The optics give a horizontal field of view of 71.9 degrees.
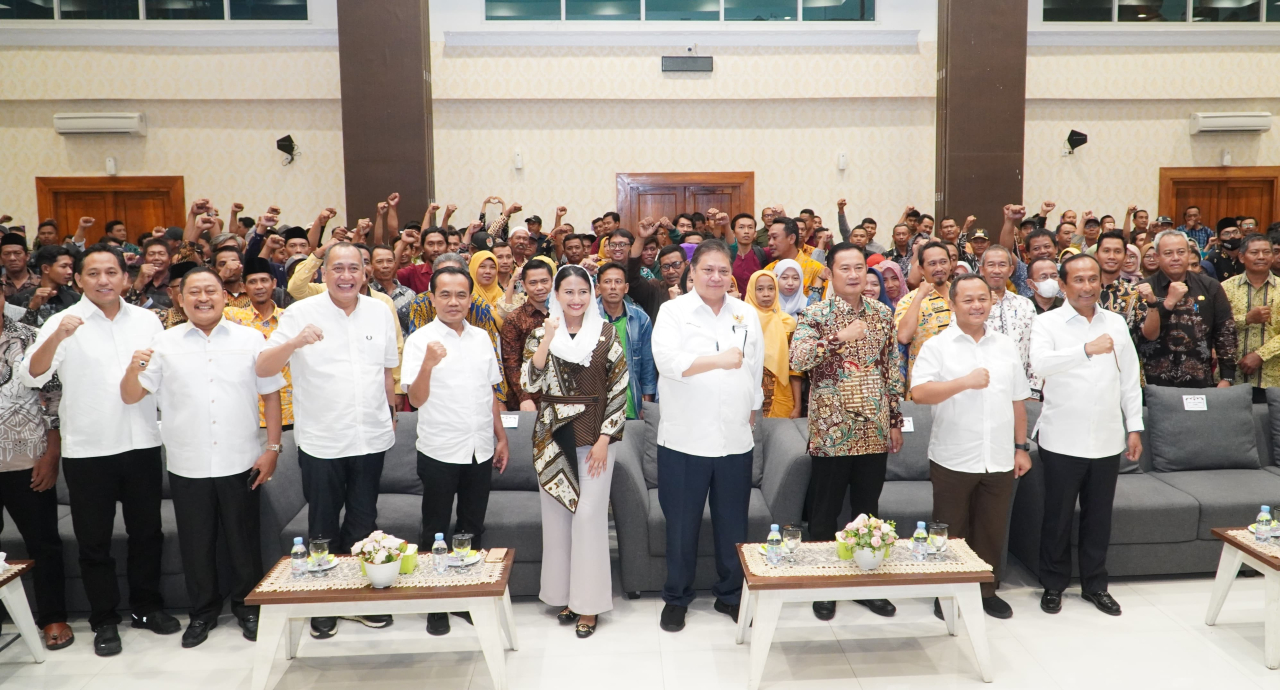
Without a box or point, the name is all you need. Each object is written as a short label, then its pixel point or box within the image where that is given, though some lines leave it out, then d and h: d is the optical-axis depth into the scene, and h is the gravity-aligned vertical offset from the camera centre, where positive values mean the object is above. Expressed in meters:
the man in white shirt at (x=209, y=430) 3.48 -0.69
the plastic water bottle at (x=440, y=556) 3.29 -1.14
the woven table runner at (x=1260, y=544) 3.38 -1.16
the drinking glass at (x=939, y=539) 3.35 -1.09
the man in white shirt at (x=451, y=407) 3.59 -0.62
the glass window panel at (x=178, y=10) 9.48 +2.64
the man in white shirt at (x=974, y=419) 3.64 -0.70
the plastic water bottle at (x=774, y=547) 3.31 -1.12
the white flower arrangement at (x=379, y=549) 3.12 -1.05
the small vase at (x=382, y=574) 3.11 -1.12
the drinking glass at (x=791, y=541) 3.33 -1.09
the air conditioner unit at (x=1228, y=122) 9.91 +1.41
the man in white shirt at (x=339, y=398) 3.57 -0.58
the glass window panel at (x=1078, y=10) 9.85 +2.65
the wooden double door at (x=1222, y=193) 10.18 +0.64
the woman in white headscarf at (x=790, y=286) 4.78 -0.19
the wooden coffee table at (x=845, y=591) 3.15 -1.22
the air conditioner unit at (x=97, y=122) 9.44 +1.44
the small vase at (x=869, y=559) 3.19 -1.11
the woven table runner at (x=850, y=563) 3.21 -1.16
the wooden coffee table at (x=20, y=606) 3.34 -1.33
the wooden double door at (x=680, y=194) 9.93 +0.66
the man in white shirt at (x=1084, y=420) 3.76 -0.73
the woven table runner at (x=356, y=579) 3.15 -1.17
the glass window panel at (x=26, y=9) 9.43 +2.64
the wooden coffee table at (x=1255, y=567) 3.31 -1.30
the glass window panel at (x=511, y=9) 9.56 +2.64
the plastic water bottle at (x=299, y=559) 3.25 -1.12
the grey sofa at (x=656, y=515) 3.94 -1.19
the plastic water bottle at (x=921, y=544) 3.32 -1.11
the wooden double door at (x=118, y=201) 9.72 +0.62
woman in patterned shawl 3.59 -0.70
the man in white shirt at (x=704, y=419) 3.59 -0.68
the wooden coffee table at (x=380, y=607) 3.07 -1.24
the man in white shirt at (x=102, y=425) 3.48 -0.67
